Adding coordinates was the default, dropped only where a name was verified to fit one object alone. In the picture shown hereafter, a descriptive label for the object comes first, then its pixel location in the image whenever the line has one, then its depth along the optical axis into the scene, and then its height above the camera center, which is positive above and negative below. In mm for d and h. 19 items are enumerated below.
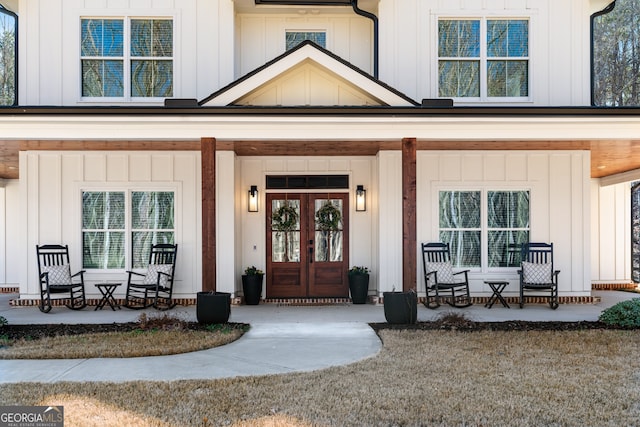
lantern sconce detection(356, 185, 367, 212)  10391 +440
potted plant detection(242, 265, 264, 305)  9945 -1331
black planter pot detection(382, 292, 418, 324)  7574 -1340
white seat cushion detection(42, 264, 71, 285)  9125 -980
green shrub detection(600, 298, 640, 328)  7336 -1435
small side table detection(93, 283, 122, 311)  9283 -1396
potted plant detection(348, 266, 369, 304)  9953 -1319
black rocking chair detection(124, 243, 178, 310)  9305 -1183
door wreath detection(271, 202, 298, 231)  10500 +44
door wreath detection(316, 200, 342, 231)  10508 +84
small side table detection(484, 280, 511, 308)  9359 -1394
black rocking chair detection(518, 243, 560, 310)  9312 -1027
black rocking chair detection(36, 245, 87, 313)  9023 -1093
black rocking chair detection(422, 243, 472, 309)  9414 -1156
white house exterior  9727 +1324
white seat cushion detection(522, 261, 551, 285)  9398 -1011
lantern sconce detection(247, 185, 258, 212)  10406 +443
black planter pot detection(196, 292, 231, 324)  7531 -1312
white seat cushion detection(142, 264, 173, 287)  9367 -1008
